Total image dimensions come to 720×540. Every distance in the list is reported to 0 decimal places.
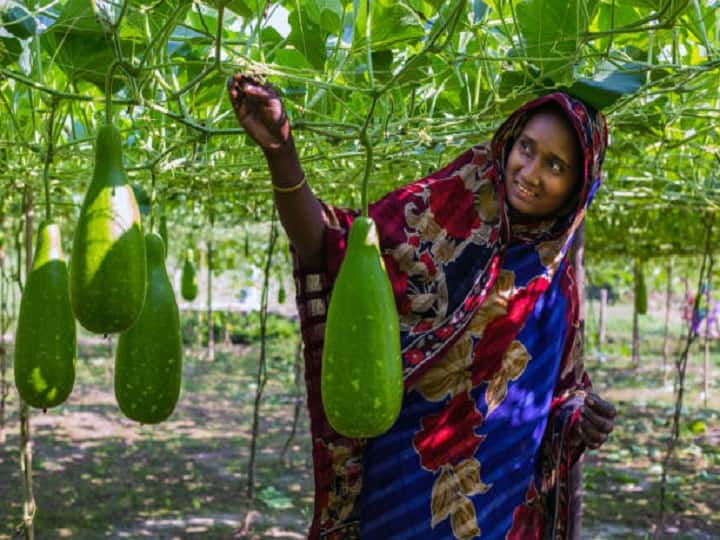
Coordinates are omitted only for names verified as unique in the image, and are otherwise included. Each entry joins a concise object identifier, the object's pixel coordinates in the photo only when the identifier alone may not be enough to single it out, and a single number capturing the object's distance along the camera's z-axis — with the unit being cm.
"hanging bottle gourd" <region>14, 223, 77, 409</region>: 117
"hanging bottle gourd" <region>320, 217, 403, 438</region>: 100
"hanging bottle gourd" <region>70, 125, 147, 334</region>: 98
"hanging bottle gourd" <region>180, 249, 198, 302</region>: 562
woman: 168
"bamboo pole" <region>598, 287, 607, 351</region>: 1227
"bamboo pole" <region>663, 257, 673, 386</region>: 955
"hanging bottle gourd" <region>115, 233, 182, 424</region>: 124
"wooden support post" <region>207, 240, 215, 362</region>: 751
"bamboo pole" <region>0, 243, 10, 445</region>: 424
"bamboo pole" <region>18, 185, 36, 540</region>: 233
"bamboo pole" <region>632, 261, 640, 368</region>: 1106
